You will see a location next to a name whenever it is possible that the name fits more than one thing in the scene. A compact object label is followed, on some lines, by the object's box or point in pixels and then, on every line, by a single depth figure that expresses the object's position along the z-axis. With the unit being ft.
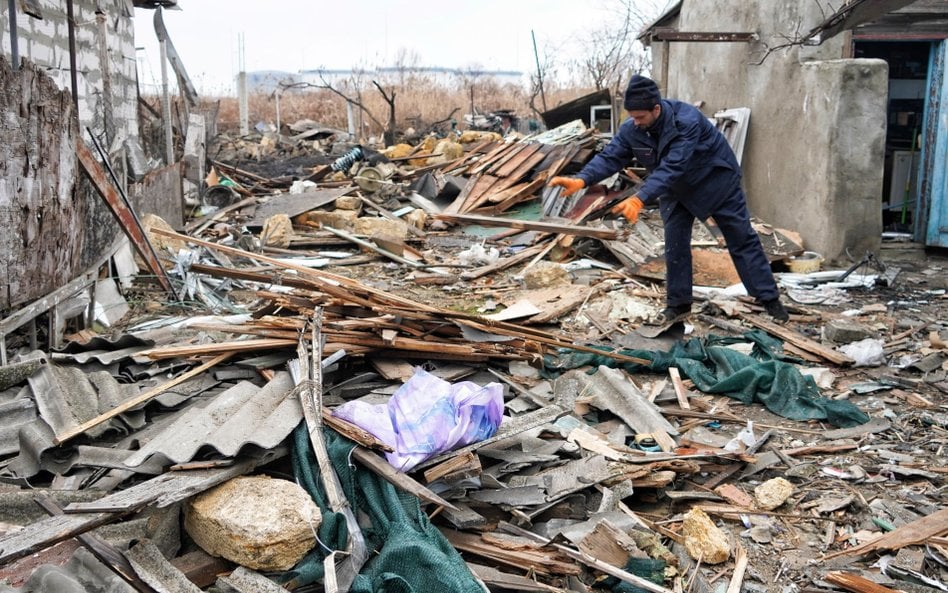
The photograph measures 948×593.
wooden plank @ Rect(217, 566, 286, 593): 9.27
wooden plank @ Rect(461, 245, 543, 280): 29.27
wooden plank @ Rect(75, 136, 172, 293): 18.86
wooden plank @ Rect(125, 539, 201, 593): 8.81
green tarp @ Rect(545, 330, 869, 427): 16.20
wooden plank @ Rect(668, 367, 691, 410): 16.61
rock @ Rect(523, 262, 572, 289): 27.35
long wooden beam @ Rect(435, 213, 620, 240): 31.04
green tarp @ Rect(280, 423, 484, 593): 9.57
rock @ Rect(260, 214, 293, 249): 34.94
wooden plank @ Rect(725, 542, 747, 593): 10.74
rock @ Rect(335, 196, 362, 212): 40.55
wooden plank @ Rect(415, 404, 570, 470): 11.90
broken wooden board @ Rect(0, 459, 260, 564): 8.41
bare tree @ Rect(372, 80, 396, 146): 64.10
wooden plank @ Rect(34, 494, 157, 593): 8.71
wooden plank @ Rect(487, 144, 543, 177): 41.65
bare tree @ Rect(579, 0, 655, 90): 82.02
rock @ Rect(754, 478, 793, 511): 12.78
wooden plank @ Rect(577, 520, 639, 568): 10.87
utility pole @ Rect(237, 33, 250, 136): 77.30
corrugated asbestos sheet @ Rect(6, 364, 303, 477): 10.84
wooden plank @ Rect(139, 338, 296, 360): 14.69
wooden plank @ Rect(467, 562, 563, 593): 10.21
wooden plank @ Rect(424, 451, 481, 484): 11.35
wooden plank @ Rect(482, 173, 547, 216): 39.34
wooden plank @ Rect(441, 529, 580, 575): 10.69
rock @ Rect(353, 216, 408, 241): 36.24
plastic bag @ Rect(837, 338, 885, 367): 19.02
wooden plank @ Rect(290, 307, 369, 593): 9.64
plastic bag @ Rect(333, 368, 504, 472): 11.62
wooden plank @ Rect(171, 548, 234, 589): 9.60
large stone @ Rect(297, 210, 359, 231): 37.83
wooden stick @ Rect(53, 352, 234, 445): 11.75
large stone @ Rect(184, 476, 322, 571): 9.52
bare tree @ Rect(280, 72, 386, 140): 67.28
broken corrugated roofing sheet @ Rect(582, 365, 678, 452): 14.93
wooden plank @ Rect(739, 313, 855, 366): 19.10
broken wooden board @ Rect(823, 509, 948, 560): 11.37
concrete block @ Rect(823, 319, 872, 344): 20.62
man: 20.31
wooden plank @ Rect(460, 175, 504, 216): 39.60
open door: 31.99
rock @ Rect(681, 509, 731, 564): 11.29
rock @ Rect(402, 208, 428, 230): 38.86
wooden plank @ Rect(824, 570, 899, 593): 10.28
